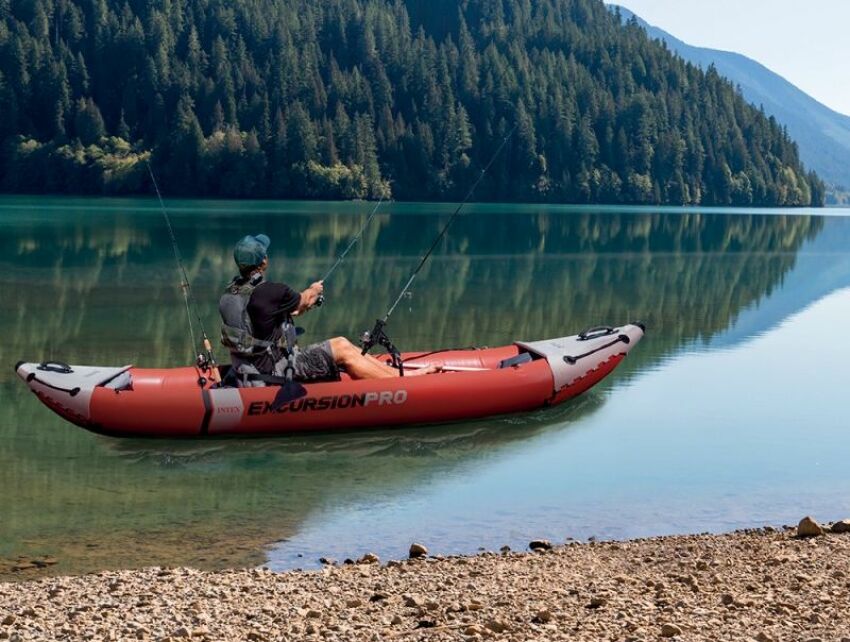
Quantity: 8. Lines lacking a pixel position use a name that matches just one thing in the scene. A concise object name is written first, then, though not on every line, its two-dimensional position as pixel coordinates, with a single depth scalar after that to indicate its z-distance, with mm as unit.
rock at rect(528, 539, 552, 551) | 9336
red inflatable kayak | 12805
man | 12562
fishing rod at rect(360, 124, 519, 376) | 14047
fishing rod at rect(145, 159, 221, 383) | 13445
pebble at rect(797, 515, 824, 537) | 9094
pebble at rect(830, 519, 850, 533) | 9195
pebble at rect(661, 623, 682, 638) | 6039
